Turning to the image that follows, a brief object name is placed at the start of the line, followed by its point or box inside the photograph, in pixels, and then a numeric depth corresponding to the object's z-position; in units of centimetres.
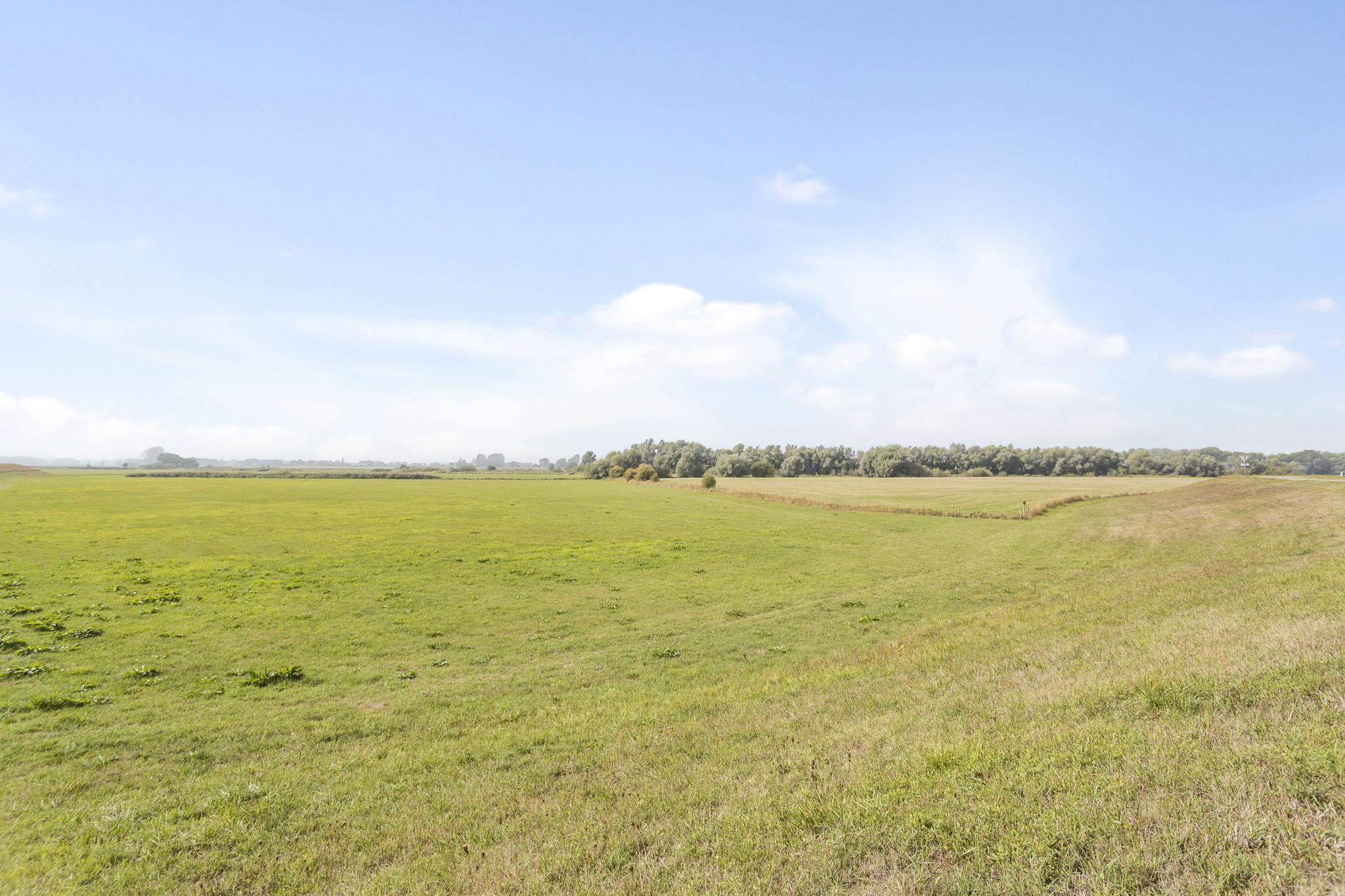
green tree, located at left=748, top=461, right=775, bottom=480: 17062
